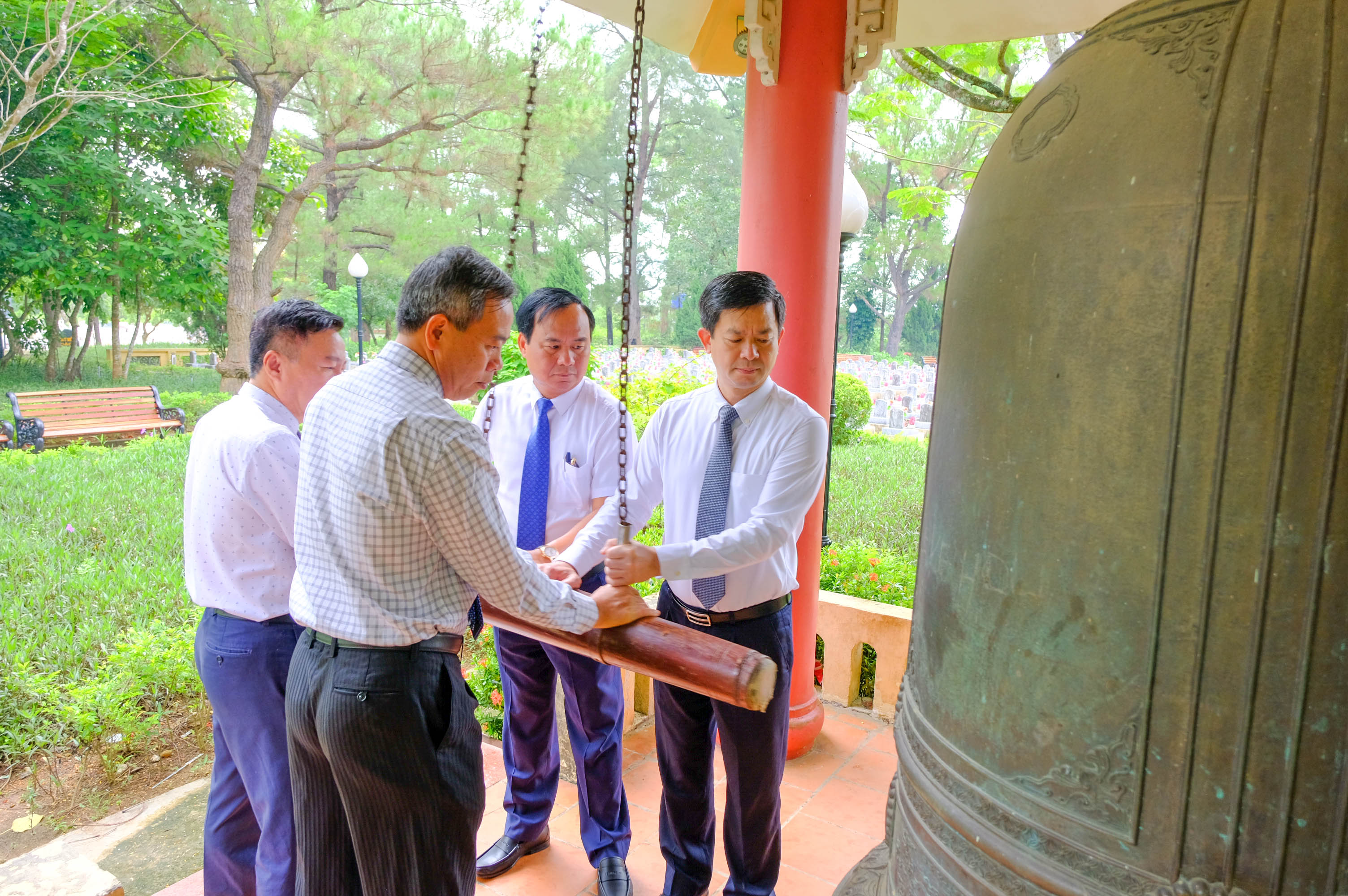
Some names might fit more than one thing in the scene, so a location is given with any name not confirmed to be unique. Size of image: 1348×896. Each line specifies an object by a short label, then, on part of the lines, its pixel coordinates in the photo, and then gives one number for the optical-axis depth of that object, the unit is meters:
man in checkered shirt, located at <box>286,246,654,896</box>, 1.78
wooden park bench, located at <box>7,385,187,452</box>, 9.95
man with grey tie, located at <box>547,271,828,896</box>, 2.48
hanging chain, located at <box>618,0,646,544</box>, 2.00
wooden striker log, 1.83
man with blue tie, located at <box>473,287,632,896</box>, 2.88
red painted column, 3.38
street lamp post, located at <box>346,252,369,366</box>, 13.06
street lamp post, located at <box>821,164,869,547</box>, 5.27
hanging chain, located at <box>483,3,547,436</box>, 2.27
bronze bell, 1.16
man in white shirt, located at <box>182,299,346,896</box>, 2.33
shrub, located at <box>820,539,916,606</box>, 4.86
